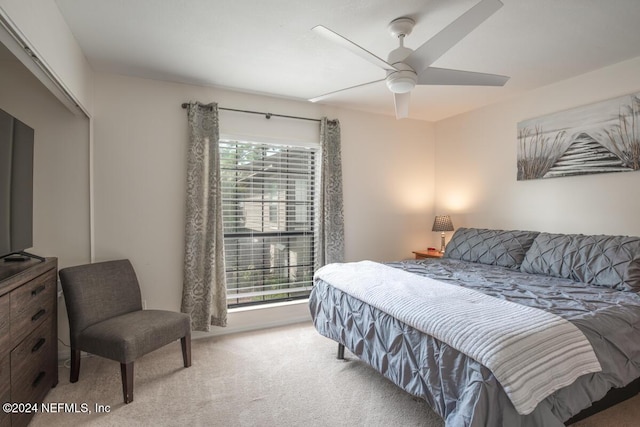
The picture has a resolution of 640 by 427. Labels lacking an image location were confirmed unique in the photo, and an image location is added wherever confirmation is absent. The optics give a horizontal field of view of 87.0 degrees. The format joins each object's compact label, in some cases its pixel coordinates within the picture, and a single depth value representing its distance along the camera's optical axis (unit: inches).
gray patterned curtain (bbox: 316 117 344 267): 148.8
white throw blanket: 52.3
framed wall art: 107.3
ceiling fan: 64.0
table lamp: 161.5
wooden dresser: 64.4
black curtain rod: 128.9
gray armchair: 85.7
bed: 55.1
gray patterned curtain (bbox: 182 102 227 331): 125.0
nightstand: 156.1
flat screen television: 71.1
